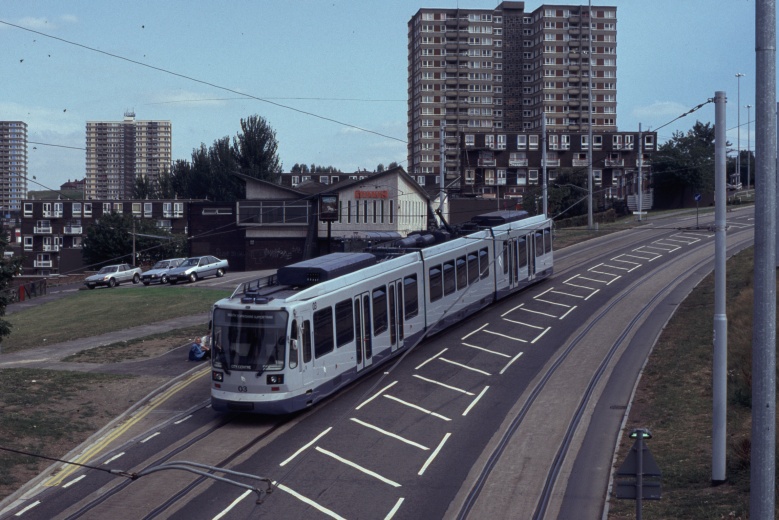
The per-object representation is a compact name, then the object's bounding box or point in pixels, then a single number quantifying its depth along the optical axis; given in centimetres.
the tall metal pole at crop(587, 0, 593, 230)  5666
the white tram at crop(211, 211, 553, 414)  1805
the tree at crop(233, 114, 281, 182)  8925
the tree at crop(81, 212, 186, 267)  7719
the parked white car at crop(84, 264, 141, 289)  5377
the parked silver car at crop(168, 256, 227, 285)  5141
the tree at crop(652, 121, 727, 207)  7556
